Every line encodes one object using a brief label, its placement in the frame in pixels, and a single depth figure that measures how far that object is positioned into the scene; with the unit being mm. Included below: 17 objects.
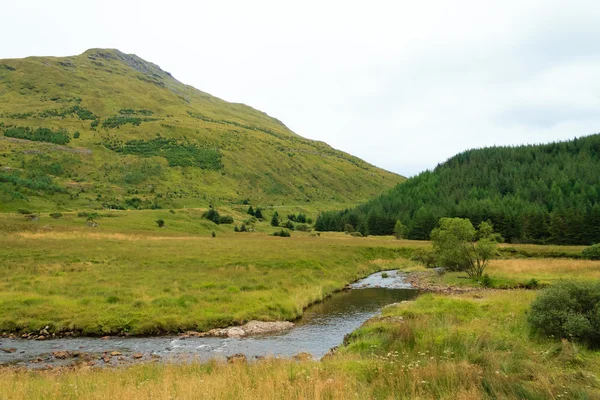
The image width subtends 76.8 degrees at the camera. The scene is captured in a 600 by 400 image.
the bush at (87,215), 82912
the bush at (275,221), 131050
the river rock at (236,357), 19397
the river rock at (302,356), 18997
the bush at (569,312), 16141
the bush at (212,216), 111125
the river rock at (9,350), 22589
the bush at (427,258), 67669
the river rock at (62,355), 21695
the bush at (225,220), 111994
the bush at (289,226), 127381
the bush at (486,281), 46656
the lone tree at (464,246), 50781
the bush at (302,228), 132225
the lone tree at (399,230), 113256
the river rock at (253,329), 27625
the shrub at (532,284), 42594
